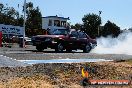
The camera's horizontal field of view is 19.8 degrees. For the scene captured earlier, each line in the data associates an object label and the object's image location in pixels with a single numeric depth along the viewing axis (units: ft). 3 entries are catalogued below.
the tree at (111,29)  316.19
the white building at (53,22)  287.07
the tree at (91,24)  286.75
